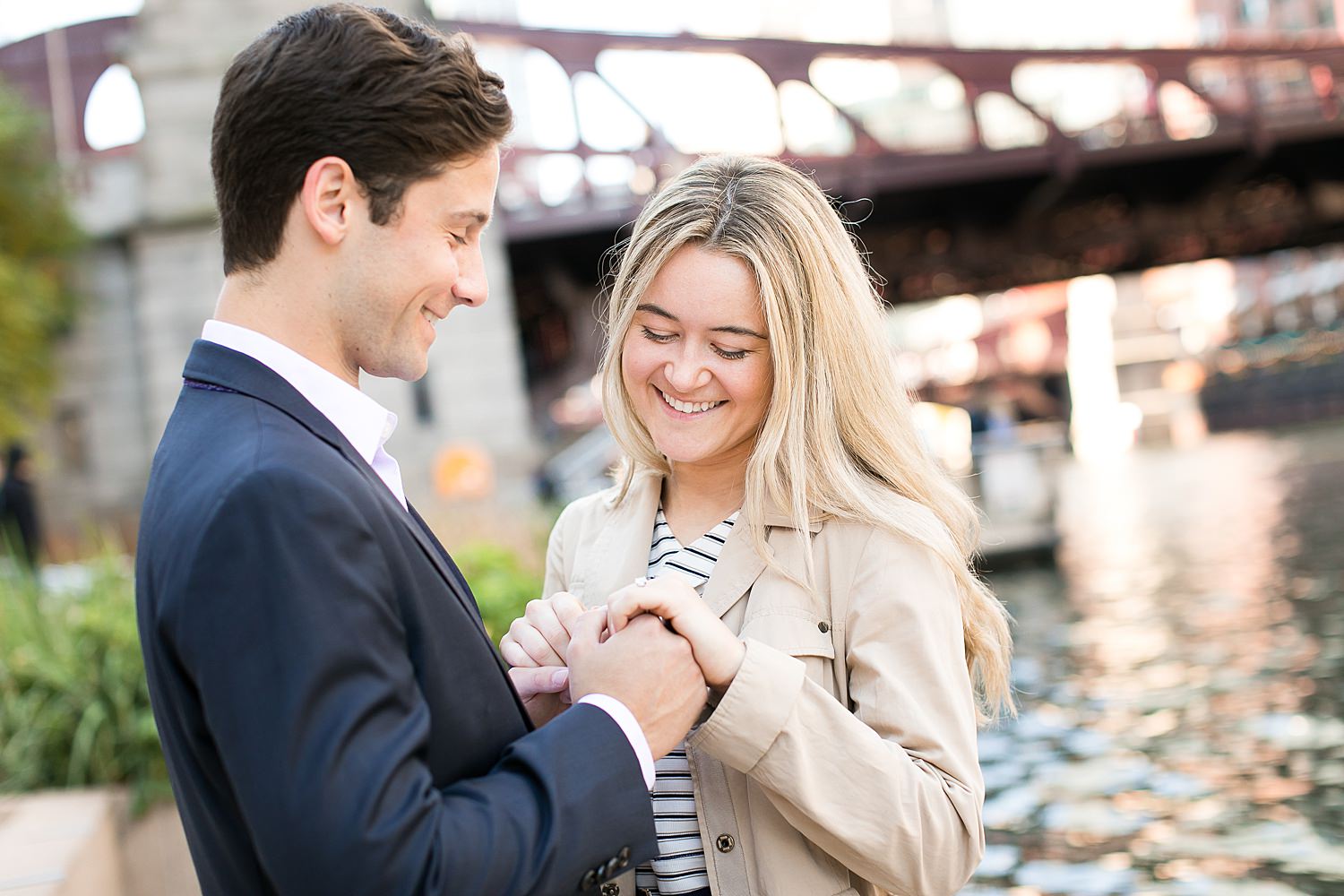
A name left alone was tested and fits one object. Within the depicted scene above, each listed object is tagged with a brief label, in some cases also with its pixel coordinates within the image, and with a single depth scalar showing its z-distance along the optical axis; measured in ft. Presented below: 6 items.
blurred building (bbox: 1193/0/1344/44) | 176.45
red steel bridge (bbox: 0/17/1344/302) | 81.25
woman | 5.95
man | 4.10
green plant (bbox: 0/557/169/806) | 14.42
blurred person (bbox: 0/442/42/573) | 42.88
